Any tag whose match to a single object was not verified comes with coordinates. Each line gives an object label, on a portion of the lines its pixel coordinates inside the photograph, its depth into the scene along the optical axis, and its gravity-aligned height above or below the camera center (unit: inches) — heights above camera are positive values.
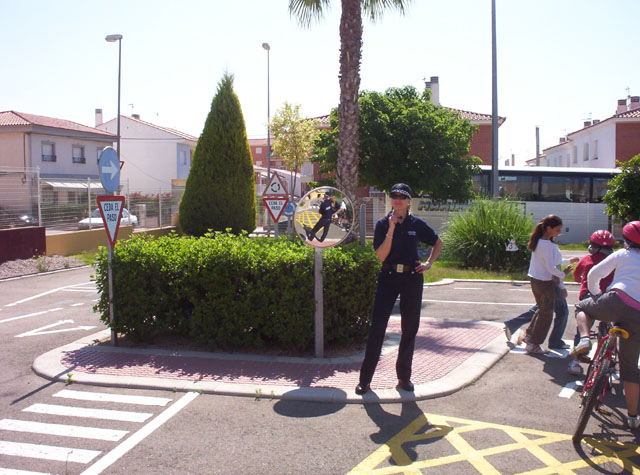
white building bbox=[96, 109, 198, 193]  1975.9 +198.1
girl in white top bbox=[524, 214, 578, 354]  257.6 -29.8
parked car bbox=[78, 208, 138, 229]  834.8 -17.0
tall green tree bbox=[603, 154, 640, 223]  778.8 +20.0
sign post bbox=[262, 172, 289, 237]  541.0 +11.3
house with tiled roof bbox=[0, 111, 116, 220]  1354.6 +163.0
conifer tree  735.7 +41.4
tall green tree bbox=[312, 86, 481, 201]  936.3 +96.5
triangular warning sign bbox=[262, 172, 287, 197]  558.9 +19.2
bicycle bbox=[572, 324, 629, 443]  164.6 -50.6
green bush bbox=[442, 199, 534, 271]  637.3 -31.7
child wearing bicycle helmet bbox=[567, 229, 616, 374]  229.8 -20.9
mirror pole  245.2 -39.2
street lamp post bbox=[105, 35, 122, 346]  275.6 -46.7
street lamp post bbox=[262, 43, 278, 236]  1404.0 +247.3
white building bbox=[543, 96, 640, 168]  1581.0 +197.6
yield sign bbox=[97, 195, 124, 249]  267.3 -1.5
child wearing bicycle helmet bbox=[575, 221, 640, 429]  169.9 -29.6
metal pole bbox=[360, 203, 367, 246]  379.5 -12.4
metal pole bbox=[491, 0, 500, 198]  767.1 +161.0
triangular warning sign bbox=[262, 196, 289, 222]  538.9 +4.4
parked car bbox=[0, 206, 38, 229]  643.1 -10.2
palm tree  447.8 +89.1
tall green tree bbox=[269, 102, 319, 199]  1395.2 +183.1
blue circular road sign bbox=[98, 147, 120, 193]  267.1 +19.5
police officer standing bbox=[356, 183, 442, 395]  201.8 -23.4
